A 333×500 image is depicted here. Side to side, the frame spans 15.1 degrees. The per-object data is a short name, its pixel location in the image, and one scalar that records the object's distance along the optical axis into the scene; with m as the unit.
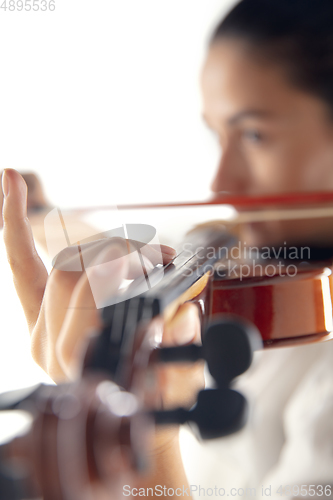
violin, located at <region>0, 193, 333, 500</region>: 0.50
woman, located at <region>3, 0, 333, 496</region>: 0.97
